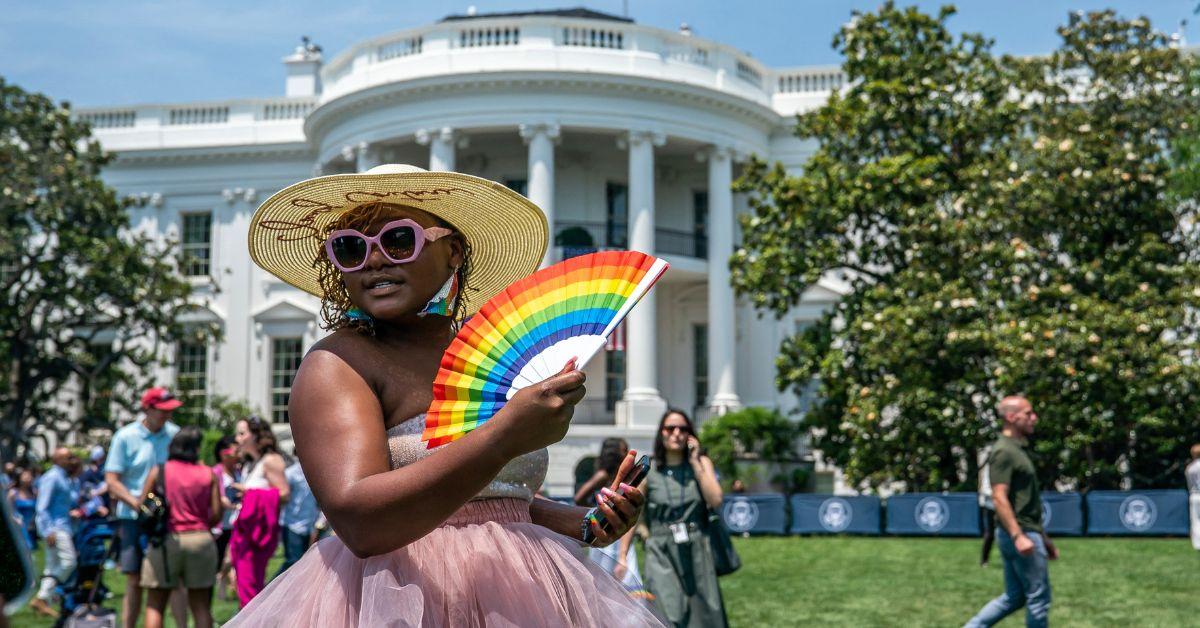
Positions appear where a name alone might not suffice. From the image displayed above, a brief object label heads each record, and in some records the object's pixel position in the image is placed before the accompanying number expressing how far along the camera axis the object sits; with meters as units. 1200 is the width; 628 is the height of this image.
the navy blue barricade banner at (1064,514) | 20.55
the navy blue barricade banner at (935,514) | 21.23
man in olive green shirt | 8.52
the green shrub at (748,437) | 29.97
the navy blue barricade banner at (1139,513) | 20.09
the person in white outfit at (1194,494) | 15.93
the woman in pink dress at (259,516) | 10.18
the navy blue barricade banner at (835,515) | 21.89
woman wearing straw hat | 2.33
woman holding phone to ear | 8.17
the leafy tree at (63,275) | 29.59
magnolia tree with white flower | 22.03
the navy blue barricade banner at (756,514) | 22.28
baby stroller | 10.37
